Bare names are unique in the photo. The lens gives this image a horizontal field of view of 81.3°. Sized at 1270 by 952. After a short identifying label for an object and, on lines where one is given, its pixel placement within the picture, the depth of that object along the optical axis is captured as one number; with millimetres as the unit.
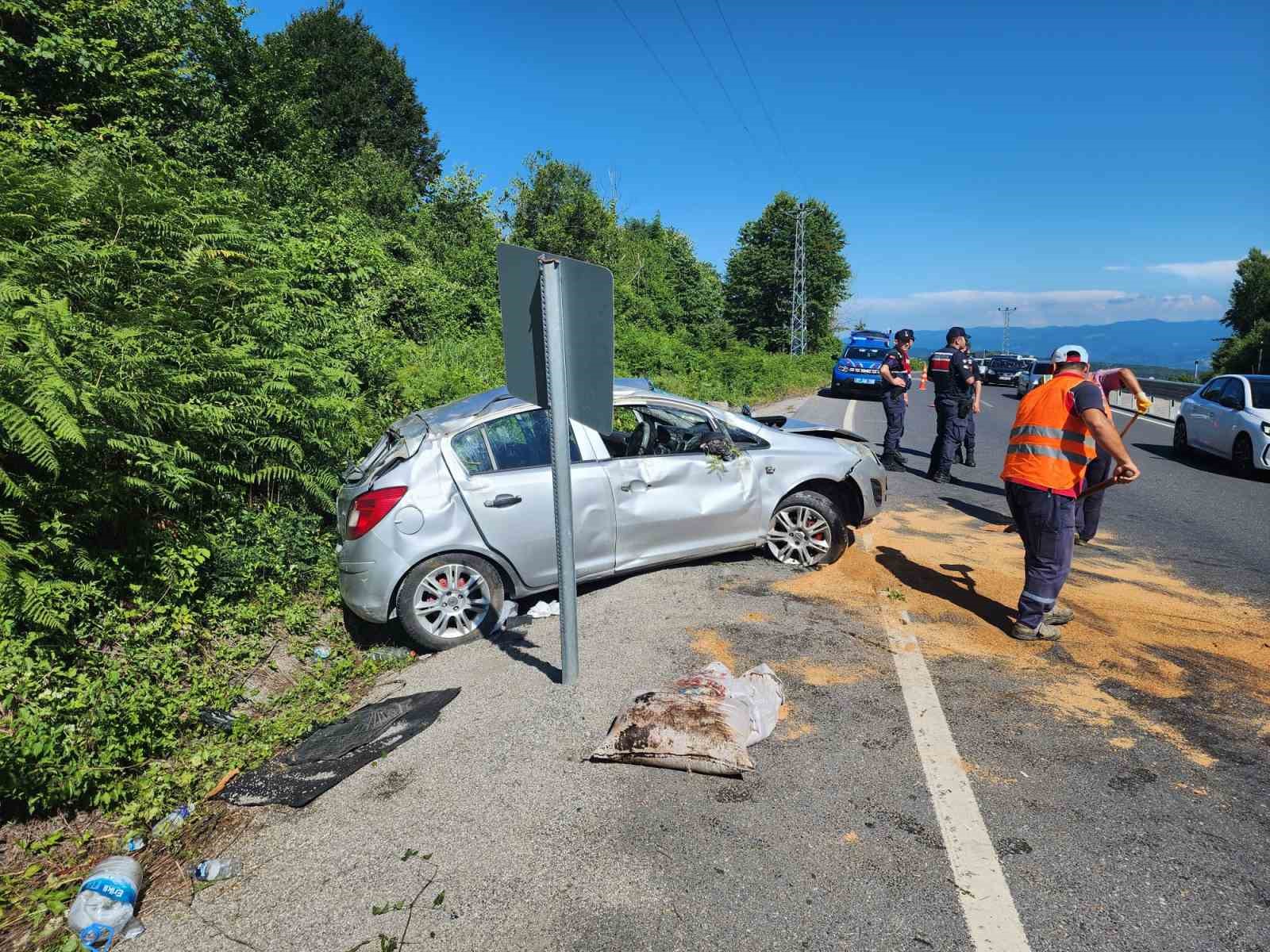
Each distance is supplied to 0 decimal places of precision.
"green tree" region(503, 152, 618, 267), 29266
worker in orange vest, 4684
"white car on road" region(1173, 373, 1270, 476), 11445
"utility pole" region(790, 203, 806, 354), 41781
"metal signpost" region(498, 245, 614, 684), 3771
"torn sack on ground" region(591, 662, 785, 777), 3486
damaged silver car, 5098
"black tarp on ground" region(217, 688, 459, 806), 3574
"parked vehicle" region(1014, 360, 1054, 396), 33312
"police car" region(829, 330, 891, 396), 25812
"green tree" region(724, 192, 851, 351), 61281
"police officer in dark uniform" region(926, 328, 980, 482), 10414
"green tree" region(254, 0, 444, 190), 34969
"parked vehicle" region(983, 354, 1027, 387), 41438
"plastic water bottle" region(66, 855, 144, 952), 2605
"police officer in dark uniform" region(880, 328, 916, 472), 11266
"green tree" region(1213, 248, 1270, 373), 46531
